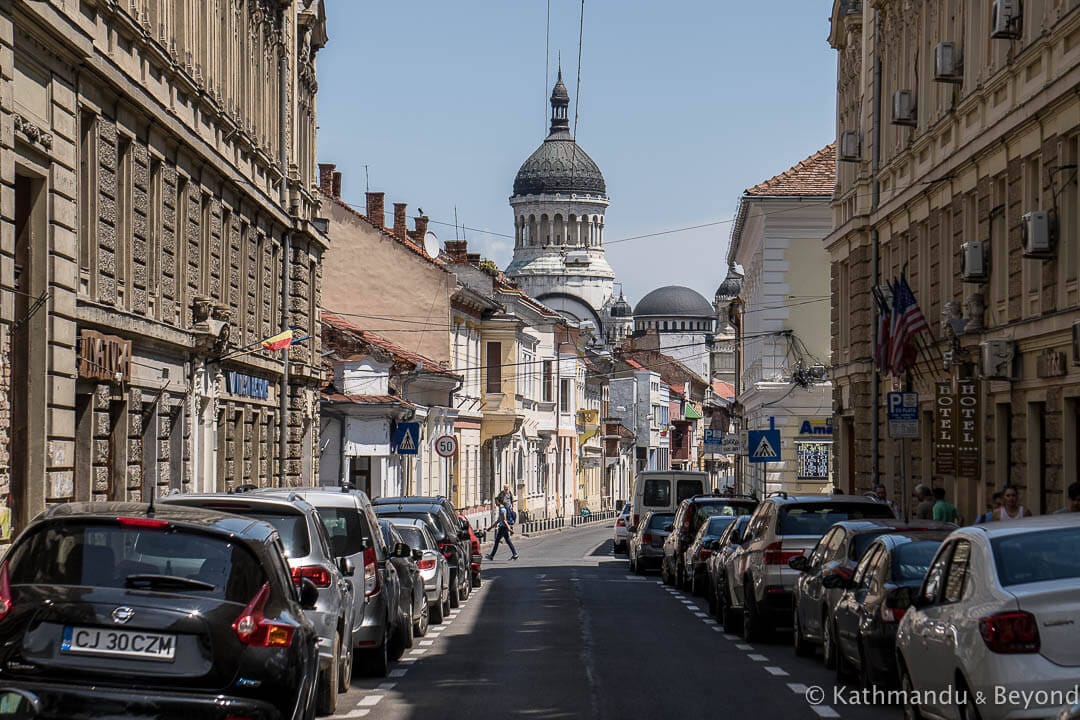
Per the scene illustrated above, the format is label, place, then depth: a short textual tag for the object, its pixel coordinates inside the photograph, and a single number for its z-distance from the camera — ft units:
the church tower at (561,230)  579.48
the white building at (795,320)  168.45
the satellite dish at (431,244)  242.78
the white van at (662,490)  161.07
